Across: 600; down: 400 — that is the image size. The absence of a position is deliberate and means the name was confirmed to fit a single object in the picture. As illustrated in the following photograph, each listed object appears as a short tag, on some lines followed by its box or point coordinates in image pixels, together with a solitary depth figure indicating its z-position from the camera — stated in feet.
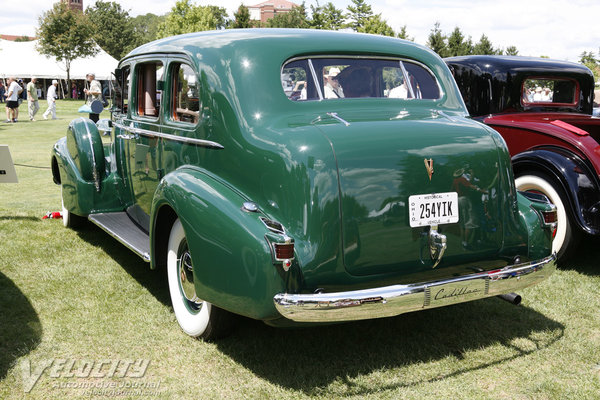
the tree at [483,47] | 173.83
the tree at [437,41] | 163.53
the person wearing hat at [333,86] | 12.28
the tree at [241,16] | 211.61
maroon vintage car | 16.14
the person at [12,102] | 68.64
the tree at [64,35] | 151.84
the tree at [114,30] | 256.32
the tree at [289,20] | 242.58
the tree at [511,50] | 168.96
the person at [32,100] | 73.11
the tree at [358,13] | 184.44
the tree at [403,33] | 164.74
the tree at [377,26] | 164.14
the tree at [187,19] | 195.17
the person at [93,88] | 61.16
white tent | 134.72
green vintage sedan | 9.85
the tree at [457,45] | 167.94
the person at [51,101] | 77.56
